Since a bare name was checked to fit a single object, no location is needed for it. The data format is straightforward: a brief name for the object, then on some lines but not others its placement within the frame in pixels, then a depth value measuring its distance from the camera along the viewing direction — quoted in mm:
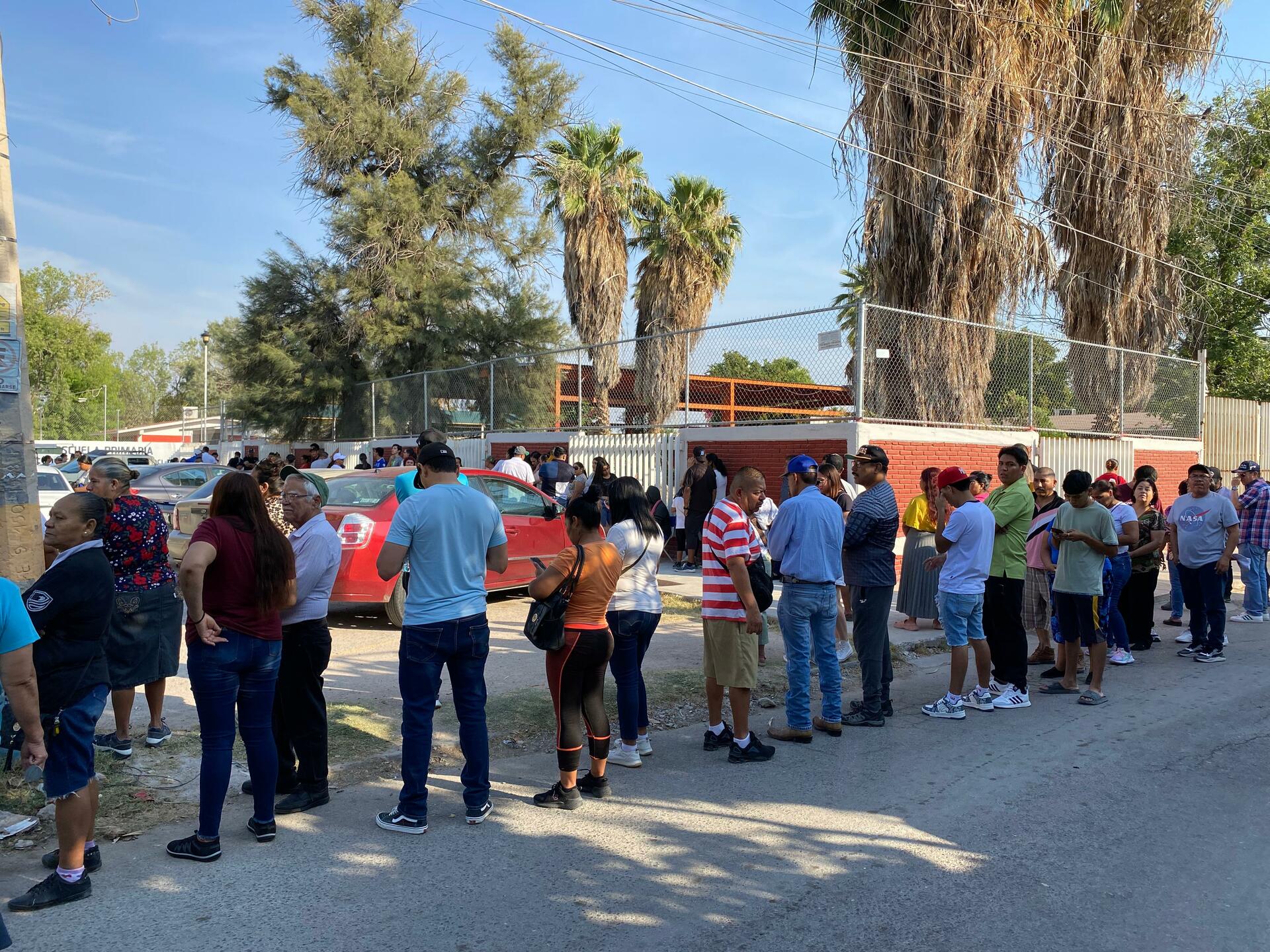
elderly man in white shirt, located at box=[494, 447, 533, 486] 14547
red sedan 9094
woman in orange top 4988
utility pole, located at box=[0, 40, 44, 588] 4968
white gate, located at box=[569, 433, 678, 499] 15516
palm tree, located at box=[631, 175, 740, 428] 27250
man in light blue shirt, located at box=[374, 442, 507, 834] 4613
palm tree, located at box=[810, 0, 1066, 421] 15492
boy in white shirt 6820
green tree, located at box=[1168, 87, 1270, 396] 24422
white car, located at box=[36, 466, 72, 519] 15641
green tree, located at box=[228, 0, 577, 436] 27938
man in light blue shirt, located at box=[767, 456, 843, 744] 6156
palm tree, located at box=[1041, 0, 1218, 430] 17922
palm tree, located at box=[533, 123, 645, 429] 25750
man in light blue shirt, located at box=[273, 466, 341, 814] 4848
